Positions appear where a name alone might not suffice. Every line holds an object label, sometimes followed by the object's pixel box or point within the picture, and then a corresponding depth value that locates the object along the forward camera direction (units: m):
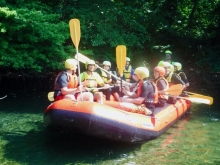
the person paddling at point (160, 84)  6.34
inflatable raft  4.84
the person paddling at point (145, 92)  5.59
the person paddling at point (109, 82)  6.60
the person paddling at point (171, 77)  7.33
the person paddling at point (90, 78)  6.07
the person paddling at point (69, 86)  5.56
